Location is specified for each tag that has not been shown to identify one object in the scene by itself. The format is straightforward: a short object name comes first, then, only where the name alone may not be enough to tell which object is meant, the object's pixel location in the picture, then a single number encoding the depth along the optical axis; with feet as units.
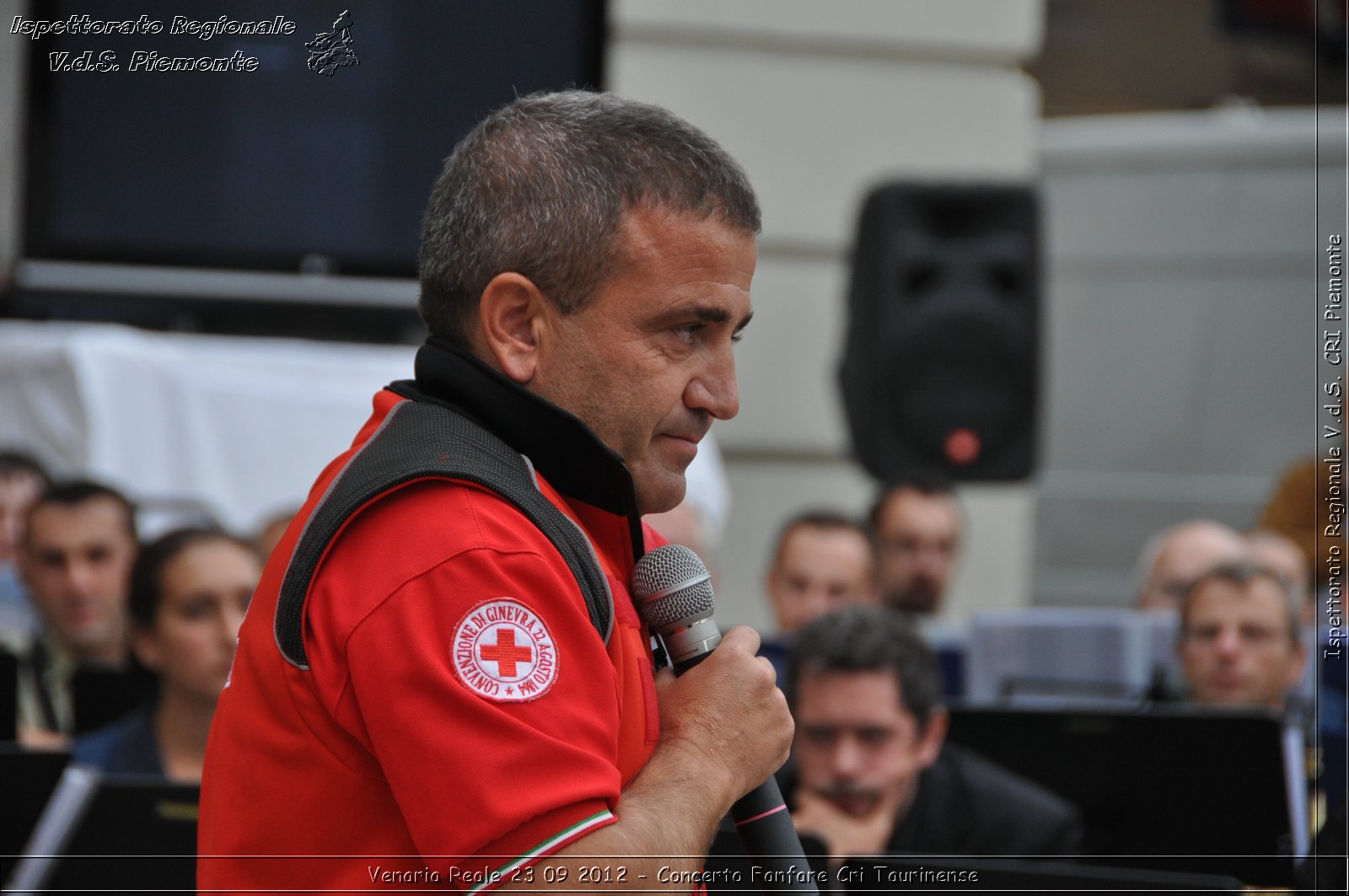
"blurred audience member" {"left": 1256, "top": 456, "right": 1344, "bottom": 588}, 47.39
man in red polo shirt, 9.57
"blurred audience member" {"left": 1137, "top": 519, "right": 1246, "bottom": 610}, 44.39
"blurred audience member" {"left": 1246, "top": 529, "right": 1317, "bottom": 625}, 42.47
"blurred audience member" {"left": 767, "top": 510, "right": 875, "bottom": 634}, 39.81
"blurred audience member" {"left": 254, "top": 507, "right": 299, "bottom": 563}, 33.65
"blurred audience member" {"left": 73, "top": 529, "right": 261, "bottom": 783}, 28.53
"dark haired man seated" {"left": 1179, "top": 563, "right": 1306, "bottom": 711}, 34.04
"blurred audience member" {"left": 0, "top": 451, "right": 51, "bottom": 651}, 38.75
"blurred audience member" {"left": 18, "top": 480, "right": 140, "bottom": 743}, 35.14
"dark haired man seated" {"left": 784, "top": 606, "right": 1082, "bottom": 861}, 26.58
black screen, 34.01
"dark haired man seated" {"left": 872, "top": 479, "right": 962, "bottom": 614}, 44.68
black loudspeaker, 36.88
